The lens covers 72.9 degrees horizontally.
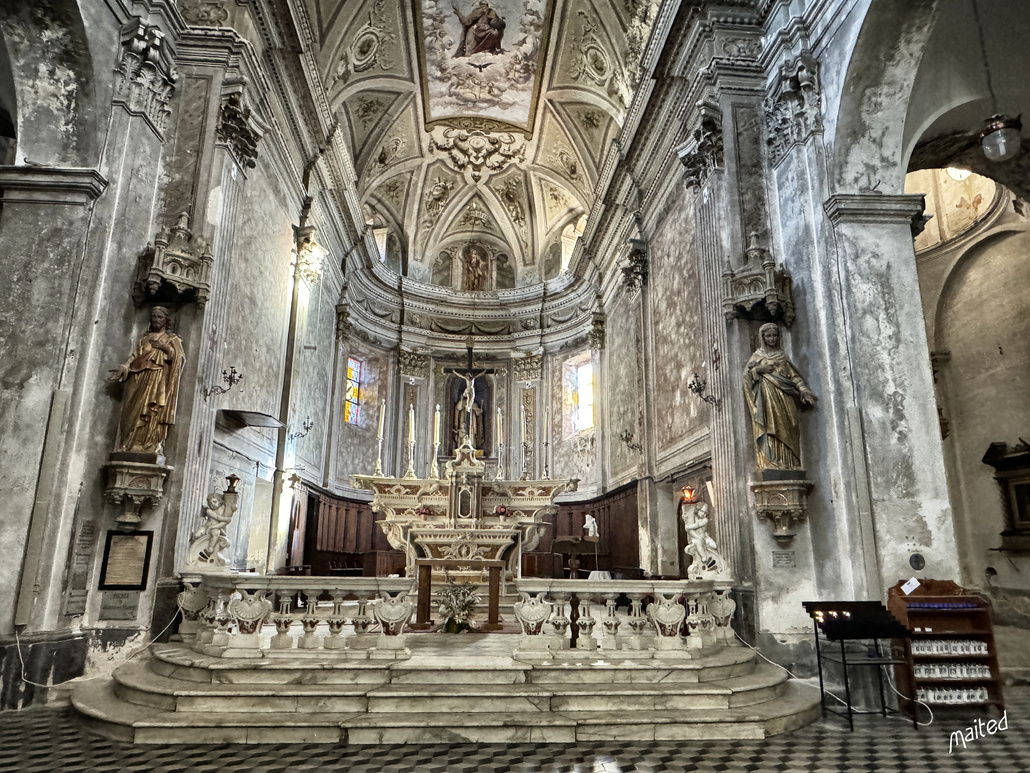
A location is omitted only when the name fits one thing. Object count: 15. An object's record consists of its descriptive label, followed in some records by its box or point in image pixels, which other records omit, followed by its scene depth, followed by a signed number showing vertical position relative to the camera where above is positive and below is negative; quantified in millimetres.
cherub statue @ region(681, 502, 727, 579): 7965 +179
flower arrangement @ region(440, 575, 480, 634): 8609 -552
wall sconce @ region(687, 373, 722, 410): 9578 +2454
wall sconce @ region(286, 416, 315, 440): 13707 +2690
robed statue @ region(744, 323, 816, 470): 8180 +1794
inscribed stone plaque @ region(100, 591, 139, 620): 7762 -475
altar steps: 5500 -1147
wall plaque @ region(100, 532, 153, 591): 7789 +2
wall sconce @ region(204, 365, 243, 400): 9281 +2539
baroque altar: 12773 +1082
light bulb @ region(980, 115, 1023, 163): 6336 +3795
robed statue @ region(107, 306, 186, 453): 7848 +1901
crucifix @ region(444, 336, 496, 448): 15148 +4645
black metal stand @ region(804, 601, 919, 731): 5832 -499
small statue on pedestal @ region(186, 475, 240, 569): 7918 +321
